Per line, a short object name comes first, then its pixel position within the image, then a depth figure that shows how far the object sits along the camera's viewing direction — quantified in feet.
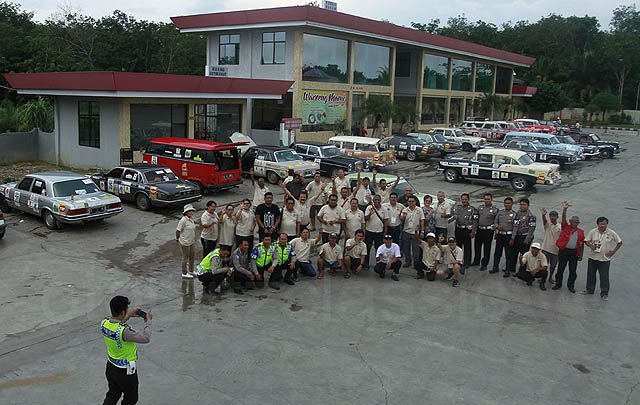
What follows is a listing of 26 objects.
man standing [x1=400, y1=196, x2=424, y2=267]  39.17
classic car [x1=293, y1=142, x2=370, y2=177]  78.48
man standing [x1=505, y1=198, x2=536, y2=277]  38.09
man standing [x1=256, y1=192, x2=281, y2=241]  39.17
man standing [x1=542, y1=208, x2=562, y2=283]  36.42
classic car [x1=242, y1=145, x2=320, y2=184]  73.10
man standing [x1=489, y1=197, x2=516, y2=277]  38.83
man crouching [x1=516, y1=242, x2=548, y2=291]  36.55
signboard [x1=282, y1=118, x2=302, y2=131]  91.15
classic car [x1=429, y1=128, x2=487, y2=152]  115.34
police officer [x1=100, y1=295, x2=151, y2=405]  18.81
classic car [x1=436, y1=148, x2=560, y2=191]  73.92
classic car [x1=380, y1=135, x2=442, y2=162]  100.63
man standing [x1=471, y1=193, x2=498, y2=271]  39.63
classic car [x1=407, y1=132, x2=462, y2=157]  104.58
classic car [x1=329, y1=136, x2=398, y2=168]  86.04
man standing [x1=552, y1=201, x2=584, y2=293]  35.50
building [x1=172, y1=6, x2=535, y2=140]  109.91
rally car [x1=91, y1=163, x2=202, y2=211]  56.18
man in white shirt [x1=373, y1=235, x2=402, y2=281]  37.55
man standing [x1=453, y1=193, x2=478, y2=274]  39.68
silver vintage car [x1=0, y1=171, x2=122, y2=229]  48.08
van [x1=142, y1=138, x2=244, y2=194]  64.13
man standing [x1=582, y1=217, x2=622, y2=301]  34.30
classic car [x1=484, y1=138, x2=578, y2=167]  95.20
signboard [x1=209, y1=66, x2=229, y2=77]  121.08
